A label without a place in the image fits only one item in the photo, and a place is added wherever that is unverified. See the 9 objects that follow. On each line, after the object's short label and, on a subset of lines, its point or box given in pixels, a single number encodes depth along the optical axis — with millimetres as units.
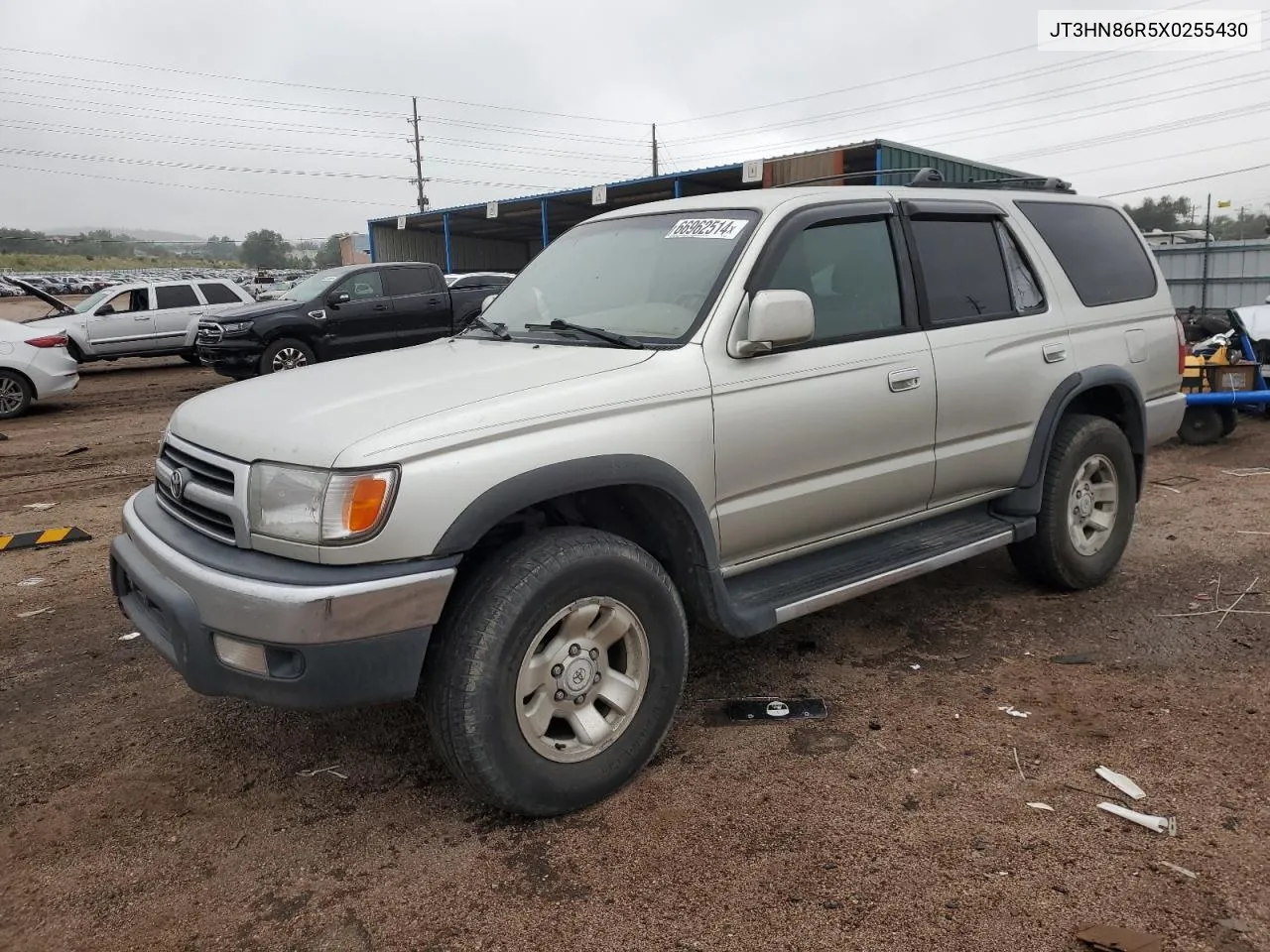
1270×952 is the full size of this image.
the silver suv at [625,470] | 2633
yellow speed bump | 6195
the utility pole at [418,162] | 56906
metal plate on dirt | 3617
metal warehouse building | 19406
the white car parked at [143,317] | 17000
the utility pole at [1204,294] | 16312
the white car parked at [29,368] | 11953
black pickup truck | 12758
